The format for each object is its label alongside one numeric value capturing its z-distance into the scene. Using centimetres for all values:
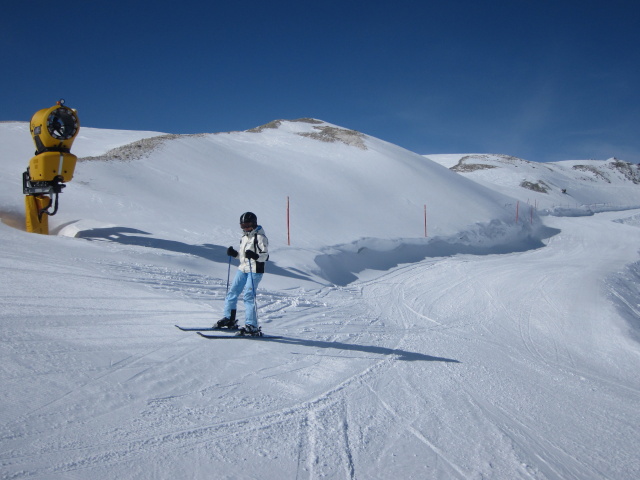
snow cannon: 1005
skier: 613
